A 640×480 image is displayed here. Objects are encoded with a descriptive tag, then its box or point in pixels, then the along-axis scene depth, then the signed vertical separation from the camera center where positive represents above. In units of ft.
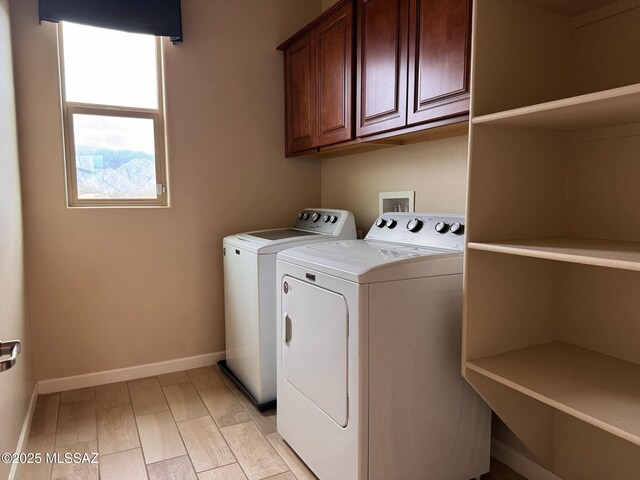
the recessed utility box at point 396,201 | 7.61 -0.03
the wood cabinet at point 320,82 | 7.38 +2.31
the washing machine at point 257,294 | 7.47 -1.76
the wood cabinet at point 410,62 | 5.23 +1.92
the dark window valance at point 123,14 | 7.55 +3.47
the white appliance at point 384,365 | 4.74 -1.98
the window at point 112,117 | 8.29 +1.69
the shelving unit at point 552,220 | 4.26 -0.22
